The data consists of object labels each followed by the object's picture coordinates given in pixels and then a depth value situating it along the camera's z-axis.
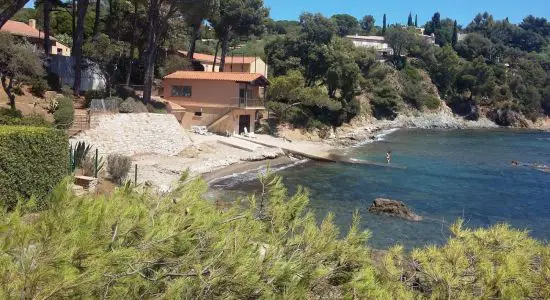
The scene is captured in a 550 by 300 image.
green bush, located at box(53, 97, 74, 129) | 27.33
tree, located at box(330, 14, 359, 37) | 157.62
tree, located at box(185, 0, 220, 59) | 38.66
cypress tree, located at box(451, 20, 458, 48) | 136.30
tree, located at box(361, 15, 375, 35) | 185.62
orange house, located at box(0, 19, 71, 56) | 45.66
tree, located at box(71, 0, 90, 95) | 35.78
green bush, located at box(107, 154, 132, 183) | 23.23
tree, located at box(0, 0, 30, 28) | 27.76
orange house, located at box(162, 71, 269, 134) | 44.16
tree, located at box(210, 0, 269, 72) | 53.38
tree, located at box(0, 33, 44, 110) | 27.45
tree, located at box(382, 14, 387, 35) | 149.94
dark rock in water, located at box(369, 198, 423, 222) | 24.02
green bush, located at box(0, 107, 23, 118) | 23.80
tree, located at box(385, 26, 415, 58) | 112.38
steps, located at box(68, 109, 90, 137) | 27.73
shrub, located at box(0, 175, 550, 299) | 4.09
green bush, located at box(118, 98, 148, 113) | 32.28
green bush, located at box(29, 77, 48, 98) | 32.19
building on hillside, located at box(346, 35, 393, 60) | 128.99
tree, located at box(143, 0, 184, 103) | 37.88
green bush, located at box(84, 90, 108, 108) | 35.10
